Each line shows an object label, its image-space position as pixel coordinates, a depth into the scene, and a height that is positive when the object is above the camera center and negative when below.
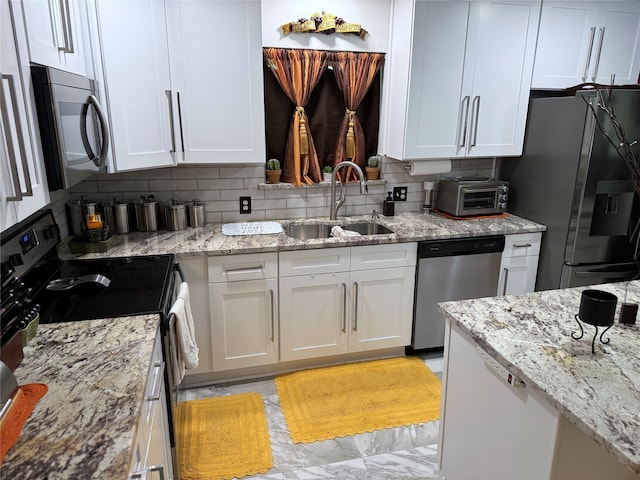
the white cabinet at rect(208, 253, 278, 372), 2.52 -1.04
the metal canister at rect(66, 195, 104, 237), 2.50 -0.49
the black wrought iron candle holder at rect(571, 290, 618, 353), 1.34 -0.53
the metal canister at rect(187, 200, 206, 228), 2.83 -0.54
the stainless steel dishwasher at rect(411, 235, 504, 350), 2.83 -0.93
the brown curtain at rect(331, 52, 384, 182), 2.99 +0.27
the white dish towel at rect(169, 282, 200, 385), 1.77 -0.86
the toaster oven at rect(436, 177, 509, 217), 3.10 -0.45
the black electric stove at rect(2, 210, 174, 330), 1.65 -0.66
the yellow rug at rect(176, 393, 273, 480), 2.09 -1.55
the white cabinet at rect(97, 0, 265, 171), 2.12 +0.23
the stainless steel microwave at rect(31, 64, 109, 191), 1.43 +0.00
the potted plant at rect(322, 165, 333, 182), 3.15 -0.31
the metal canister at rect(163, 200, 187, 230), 2.76 -0.54
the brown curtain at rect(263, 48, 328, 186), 2.88 +0.22
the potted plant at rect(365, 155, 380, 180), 3.18 -0.26
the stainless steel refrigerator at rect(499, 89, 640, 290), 2.65 -0.37
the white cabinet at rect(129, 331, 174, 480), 1.15 -0.88
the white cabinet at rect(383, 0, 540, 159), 2.72 +0.34
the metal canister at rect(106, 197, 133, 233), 2.68 -0.53
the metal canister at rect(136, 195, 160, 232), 2.73 -0.53
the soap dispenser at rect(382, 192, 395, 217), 3.19 -0.55
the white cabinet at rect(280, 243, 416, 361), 2.66 -1.03
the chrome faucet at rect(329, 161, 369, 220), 2.86 -0.39
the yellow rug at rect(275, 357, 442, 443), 2.38 -1.53
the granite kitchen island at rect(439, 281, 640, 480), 1.16 -0.70
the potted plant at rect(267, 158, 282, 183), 3.02 -0.28
